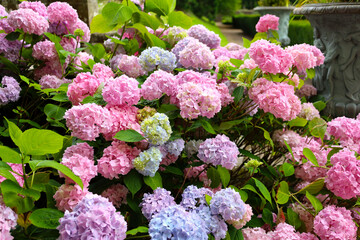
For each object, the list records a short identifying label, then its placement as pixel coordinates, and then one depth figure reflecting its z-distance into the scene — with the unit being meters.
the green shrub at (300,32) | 7.11
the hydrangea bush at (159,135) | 0.69
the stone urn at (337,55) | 1.86
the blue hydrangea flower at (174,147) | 0.95
